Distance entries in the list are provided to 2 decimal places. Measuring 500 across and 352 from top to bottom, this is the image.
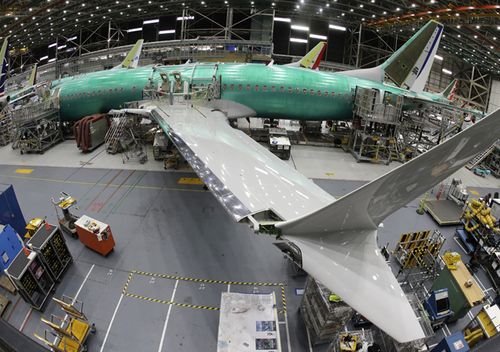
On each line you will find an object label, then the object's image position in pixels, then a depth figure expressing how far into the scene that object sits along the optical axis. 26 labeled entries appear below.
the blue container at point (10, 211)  9.27
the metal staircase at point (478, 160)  17.26
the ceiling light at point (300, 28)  42.16
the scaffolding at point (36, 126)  16.06
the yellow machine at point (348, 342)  6.24
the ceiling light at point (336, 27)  43.12
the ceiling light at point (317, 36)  42.84
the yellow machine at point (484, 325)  6.86
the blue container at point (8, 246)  7.62
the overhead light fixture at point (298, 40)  42.62
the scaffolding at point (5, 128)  18.39
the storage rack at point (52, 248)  7.90
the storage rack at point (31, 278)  7.09
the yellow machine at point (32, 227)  9.25
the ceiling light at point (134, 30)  47.09
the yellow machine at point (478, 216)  9.70
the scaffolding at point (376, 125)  17.00
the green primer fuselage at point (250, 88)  17.22
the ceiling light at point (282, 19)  41.91
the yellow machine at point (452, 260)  7.81
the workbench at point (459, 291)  7.30
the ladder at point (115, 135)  16.91
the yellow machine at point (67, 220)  10.00
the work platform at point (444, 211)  11.96
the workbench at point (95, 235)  9.23
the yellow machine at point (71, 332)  6.45
